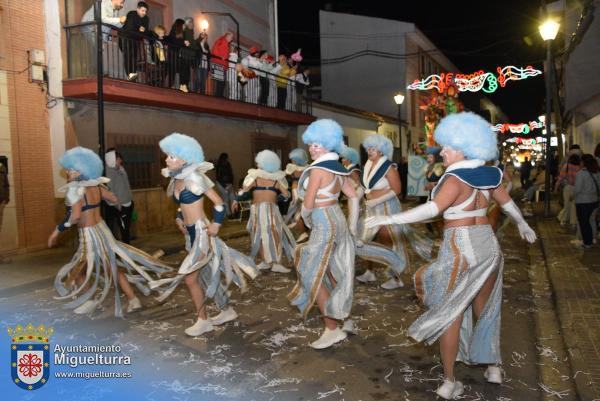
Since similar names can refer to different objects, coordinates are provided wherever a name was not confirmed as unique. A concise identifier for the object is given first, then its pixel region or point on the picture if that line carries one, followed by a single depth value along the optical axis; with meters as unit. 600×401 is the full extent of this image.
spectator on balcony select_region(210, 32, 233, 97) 15.41
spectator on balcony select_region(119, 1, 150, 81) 11.91
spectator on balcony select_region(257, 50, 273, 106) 17.55
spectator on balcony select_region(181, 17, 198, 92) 13.85
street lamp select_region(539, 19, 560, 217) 14.28
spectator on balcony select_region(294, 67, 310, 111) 19.73
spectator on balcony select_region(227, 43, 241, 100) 16.47
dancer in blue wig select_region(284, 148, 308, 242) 8.95
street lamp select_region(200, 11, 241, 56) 16.53
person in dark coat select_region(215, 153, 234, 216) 14.64
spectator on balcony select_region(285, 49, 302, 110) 18.95
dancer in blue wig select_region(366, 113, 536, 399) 3.68
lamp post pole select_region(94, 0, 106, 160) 9.74
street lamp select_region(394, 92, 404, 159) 24.87
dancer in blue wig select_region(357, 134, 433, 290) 6.99
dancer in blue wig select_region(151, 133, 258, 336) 5.17
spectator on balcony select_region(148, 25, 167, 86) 12.80
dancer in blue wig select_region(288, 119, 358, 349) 4.79
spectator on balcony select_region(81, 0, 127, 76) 11.26
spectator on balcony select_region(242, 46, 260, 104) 17.00
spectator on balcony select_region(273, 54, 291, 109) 18.55
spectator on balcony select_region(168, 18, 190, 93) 13.60
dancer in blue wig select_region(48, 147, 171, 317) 5.92
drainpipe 21.89
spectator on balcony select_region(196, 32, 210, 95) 14.30
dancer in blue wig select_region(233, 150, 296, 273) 8.14
